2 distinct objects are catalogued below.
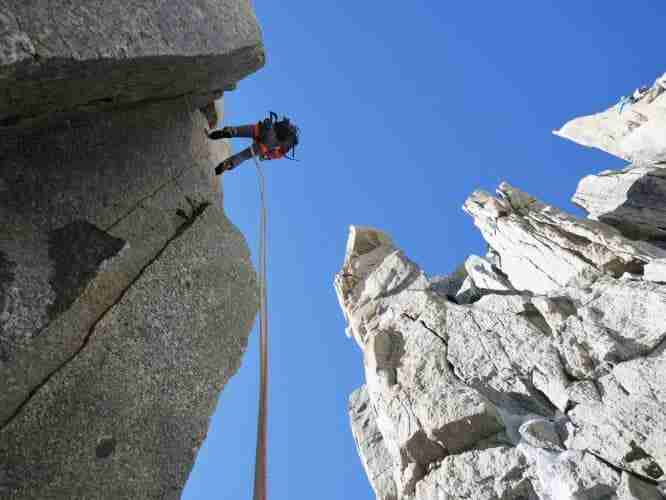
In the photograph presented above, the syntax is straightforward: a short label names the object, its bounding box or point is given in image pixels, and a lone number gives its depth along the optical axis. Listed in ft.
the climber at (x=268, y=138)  31.63
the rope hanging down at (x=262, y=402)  13.20
